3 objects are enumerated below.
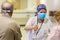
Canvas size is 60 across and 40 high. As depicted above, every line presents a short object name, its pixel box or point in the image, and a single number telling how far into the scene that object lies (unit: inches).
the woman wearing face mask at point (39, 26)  142.4
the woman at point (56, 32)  103.5
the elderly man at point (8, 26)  113.1
